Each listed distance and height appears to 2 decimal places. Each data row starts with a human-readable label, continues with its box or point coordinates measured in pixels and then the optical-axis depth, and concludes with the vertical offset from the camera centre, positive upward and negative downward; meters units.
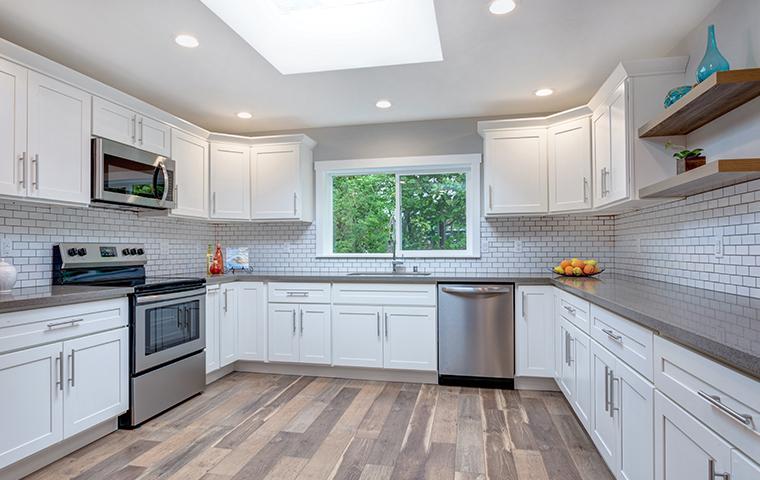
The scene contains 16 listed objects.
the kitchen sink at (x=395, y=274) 3.76 -0.27
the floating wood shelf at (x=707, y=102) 1.67 +0.65
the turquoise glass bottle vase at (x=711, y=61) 1.94 +0.85
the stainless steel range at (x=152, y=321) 2.67 -0.53
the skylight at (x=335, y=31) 2.47 +1.33
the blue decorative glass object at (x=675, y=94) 2.22 +0.80
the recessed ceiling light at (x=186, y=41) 2.50 +1.22
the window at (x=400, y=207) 4.13 +0.38
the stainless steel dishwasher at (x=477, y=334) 3.39 -0.72
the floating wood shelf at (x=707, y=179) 1.61 +0.29
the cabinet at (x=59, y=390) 1.97 -0.76
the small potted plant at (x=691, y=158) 2.23 +0.46
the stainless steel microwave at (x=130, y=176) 2.73 +0.48
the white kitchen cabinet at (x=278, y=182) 4.07 +0.61
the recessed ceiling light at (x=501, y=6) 2.15 +1.23
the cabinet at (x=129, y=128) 2.77 +0.84
